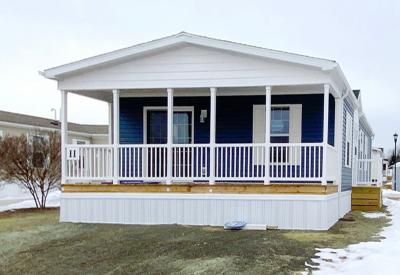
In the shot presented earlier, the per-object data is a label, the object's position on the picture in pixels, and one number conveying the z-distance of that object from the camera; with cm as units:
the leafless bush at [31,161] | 1374
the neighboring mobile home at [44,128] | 2003
